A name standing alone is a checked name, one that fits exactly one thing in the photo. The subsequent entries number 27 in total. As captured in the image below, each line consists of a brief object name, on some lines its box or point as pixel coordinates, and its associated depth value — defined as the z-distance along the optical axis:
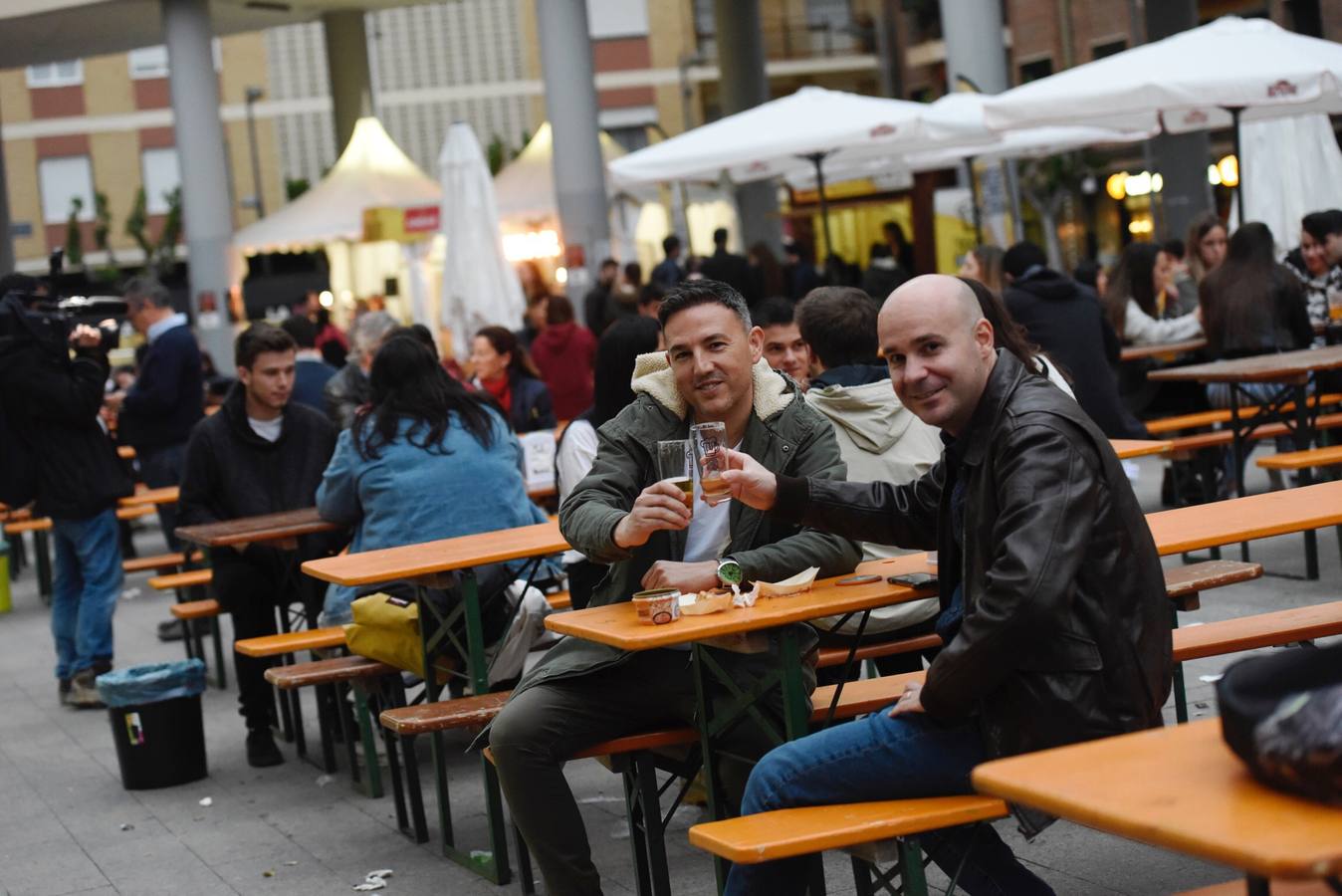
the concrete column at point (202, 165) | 23.84
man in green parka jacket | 4.70
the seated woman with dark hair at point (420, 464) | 6.82
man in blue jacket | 11.44
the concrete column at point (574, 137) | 21.56
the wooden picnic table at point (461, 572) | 5.67
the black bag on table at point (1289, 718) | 2.29
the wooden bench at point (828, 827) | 3.62
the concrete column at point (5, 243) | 31.88
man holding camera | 8.98
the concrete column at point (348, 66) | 29.78
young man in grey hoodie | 5.77
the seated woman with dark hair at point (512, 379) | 10.35
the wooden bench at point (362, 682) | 6.59
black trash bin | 7.42
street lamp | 49.41
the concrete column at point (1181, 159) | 19.73
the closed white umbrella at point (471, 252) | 17.45
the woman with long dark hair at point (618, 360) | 6.43
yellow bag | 6.42
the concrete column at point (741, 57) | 29.45
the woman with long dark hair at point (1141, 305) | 12.39
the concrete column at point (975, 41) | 21.48
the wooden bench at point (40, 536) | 12.90
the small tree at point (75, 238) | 48.59
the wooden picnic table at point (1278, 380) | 9.17
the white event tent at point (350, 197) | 22.97
